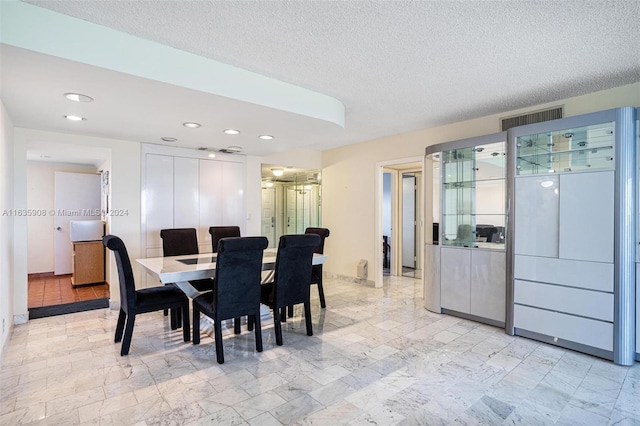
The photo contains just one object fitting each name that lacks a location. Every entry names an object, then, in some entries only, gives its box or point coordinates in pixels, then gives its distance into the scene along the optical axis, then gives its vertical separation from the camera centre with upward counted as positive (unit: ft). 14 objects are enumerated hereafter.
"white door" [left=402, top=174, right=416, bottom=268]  22.94 +0.11
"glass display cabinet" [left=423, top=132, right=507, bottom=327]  12.24 -0.70
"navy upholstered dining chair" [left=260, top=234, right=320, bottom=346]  10.71 -2.16
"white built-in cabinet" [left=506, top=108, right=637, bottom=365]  9.25 -0.65
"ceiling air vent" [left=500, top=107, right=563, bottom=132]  11.87 +3.49
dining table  9.71 -1.79
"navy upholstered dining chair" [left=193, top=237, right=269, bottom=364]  9.28 -2.13
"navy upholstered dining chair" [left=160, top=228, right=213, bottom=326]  14.28 -1.37
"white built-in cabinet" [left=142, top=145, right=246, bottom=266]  15.50 +0.96
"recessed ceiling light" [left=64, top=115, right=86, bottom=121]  10.87 +3.10
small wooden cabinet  18.42 -2.88
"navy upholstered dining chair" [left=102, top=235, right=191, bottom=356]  9.69 -2.70
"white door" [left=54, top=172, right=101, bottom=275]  20.30 +0.39
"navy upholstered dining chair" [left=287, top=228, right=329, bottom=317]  14.19 -2.67
